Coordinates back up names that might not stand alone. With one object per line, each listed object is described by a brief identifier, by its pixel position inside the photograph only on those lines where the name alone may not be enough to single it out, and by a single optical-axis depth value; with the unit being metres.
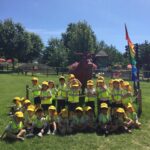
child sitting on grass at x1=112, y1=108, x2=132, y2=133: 5.83
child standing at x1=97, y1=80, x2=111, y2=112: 6.27
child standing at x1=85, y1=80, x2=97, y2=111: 6.28
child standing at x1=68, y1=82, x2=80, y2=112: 6.28
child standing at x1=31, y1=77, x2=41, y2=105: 6.75
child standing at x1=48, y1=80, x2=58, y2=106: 6.51
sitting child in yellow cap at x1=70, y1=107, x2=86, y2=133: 5.83
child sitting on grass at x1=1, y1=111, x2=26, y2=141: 5.32
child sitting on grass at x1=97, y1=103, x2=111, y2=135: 5.77
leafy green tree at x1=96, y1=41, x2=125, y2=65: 40.86
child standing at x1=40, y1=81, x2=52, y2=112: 6.31
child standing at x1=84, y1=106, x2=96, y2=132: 5.88
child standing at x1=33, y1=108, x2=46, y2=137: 5.64
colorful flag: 8.13
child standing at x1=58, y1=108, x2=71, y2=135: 5.71
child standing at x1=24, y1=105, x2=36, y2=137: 5.61
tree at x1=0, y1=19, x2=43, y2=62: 29.27
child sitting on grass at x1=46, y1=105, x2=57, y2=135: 5.73
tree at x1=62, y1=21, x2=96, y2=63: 25.75
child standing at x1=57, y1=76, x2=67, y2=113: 6.42
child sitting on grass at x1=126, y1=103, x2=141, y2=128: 6.07
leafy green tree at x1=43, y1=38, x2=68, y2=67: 28.32
